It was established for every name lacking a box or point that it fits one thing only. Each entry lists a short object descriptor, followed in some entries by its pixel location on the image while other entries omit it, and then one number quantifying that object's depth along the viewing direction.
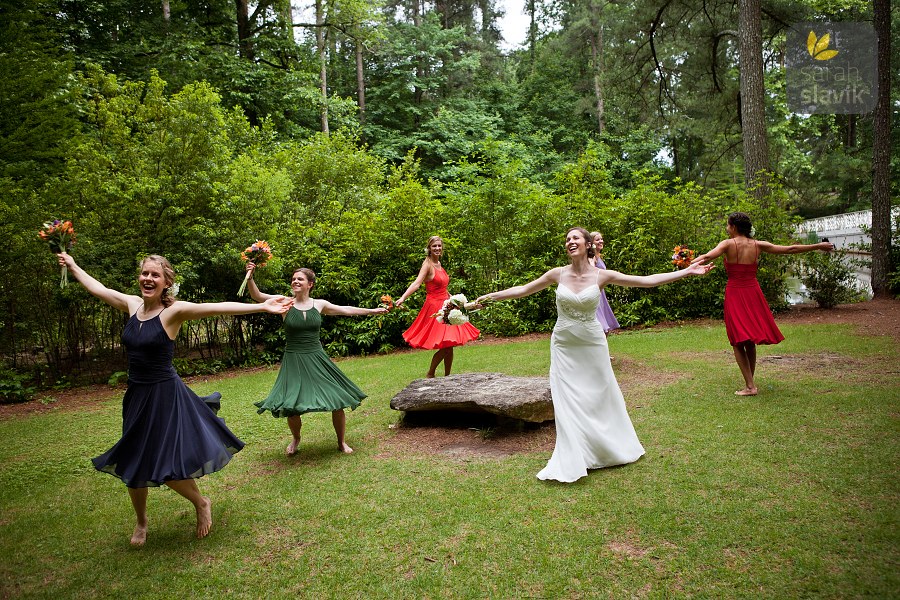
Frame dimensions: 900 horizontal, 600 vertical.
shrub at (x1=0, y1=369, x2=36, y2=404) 10.09
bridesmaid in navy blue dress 4.14
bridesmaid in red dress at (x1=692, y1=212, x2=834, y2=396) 7.13
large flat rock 6.17
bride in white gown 5.21
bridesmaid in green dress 5.80
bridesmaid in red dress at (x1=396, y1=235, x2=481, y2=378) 8.81
